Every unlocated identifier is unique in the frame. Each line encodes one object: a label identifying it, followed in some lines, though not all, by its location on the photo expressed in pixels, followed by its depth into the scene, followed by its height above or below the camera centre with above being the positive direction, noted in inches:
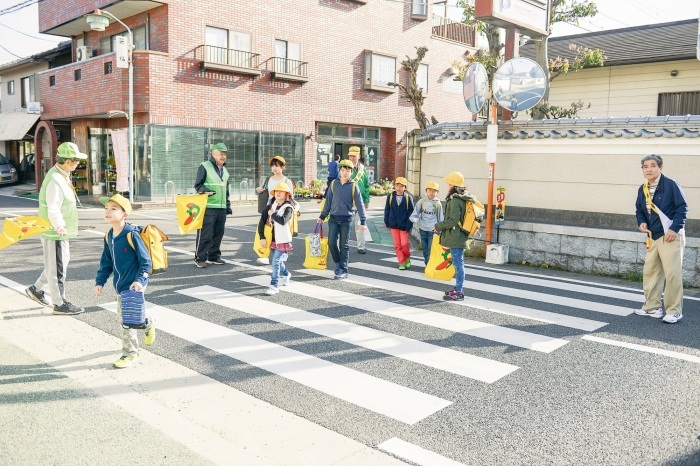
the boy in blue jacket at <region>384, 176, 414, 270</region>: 400.8 -27.5
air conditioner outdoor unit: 936.3 +200.7
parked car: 1189.7 +9.7
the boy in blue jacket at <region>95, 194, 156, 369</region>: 202.4 -28.5
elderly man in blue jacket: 270.1 -24.9
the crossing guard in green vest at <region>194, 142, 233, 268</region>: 386.0 -14.5
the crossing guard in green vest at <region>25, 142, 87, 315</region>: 255.3 -20.6
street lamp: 727.7 +120.1
